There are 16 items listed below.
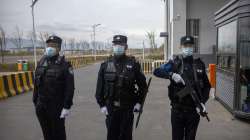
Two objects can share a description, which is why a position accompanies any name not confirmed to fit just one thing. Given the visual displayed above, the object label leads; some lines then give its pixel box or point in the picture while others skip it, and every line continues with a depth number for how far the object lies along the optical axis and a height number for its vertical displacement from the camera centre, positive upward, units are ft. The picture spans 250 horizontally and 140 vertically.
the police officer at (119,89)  8.40 -1.30
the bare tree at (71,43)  146.71 +13.08
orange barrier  20.27 -1.68
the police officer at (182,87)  8.12 -1.31
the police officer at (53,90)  8.92 -1.40
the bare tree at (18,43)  91.28 +8.71
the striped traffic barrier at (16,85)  23.03 -3.05
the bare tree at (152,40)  95.52 +9.48
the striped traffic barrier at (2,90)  21.21 -3.38
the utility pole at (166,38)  54.99 +5.83
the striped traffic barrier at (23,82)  24.38 -2.83
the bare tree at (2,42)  56.65 +5.84
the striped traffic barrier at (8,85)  21.91 -2.89
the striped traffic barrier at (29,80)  25.15 -2.68
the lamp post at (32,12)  36.80 +9.54
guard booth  13.76 +0.06
